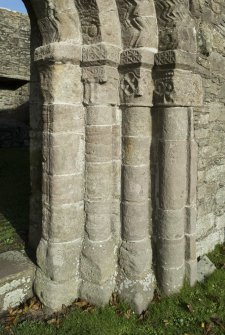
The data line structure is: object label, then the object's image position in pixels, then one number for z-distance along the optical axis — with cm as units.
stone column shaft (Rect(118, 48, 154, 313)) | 338
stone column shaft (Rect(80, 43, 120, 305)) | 327
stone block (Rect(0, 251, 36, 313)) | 333
